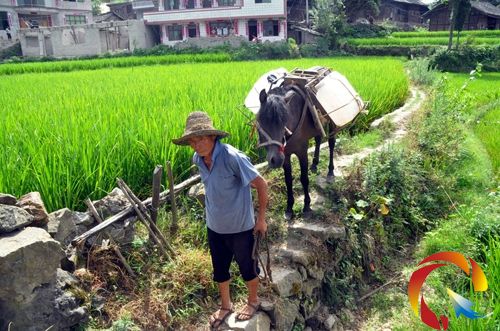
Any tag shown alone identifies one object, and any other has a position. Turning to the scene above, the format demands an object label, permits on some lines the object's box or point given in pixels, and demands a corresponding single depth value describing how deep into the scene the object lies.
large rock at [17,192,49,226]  2.55
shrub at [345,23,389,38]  29.09
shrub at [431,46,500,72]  18.95
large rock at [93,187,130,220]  3.08
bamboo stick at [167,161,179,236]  3.27
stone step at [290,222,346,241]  3.64
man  2.40
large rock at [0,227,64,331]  2.22
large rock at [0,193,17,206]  2.45
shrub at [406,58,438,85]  11.45
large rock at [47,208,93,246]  2.69
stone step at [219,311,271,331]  2.68
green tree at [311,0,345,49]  27.47
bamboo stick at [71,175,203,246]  2.73
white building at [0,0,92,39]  30.08
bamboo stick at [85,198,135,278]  2.90
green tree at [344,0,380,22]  31.27
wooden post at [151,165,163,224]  3.02
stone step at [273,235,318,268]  3.40
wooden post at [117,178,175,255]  2.99
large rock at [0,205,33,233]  2.33
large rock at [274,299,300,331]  2.97
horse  3.09
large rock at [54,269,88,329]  2.43
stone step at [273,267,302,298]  3.09
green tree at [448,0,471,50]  20.33
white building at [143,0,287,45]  29.70
